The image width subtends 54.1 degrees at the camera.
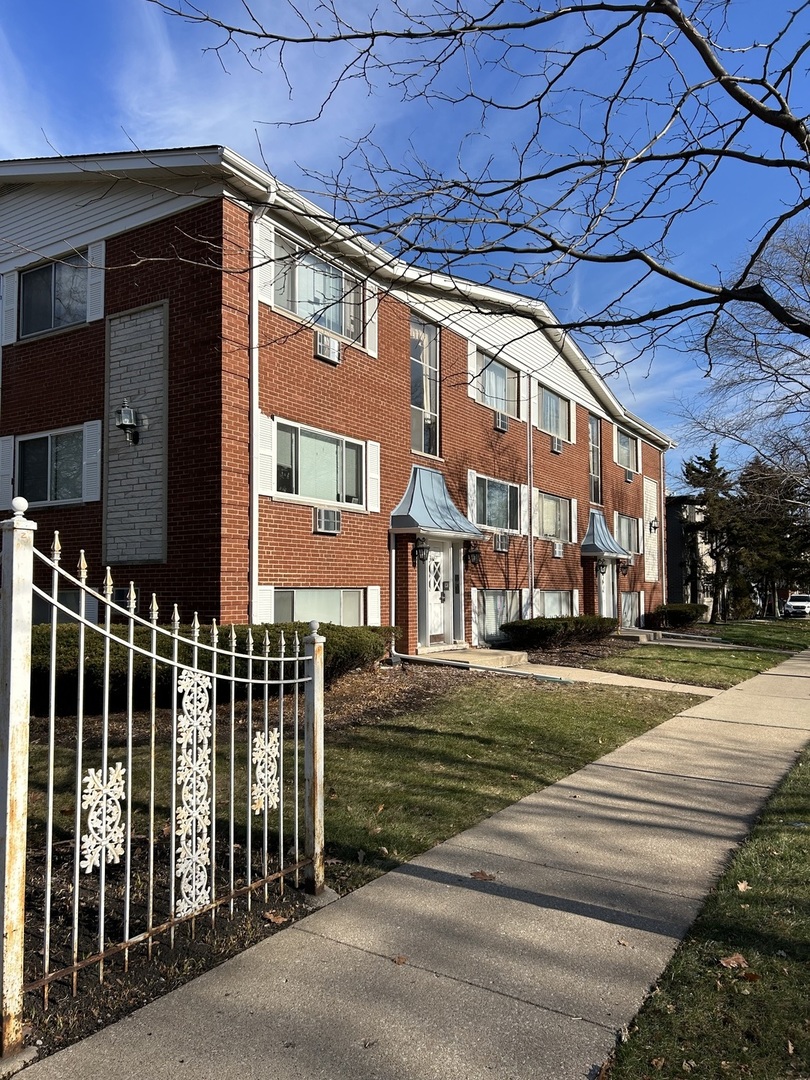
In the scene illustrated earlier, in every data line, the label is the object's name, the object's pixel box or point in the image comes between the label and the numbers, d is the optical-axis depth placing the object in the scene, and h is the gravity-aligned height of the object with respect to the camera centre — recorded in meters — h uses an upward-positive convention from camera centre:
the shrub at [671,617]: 29.80 -1.29
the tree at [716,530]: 37.53 +2.75
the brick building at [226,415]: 11.10 +2.79
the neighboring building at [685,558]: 42.56 +1.34
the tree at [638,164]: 4.92 +2.84
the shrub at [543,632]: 17.73 -1.08
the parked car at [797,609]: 55.22 -1.93
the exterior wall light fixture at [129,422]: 11.48 +2.42
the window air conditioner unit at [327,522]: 12.50 +1.03
